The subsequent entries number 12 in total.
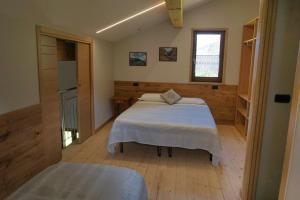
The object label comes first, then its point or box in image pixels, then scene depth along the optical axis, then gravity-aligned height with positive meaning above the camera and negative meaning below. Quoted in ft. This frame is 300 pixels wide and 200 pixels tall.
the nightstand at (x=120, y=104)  16.81 -2.67
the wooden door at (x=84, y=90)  12.12 -1.26
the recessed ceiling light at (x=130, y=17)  11.47 +2.77
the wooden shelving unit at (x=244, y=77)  15.07 -0.33
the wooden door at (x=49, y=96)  8.80 -1.20
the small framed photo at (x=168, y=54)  16.65 +1.22
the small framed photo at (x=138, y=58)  17.08 +0.87
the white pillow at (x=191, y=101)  15.01 -2.02
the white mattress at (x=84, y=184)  5.15 -2.89
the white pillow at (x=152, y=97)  15.39 -1.90
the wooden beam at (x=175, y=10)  8.92 +2.76
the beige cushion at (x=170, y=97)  14.93 -1.78
